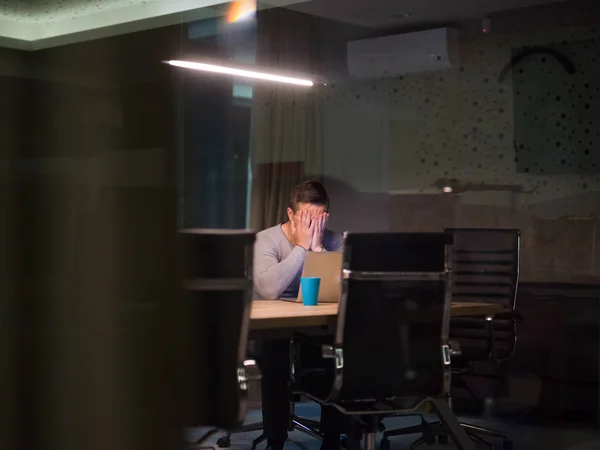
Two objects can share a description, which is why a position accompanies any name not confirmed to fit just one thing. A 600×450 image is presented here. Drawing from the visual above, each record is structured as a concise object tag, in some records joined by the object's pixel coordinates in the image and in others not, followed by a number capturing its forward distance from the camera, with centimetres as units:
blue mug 338
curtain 581
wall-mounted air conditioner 559
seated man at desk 355
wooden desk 290
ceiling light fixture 424
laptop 349
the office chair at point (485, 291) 423
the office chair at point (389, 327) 289
